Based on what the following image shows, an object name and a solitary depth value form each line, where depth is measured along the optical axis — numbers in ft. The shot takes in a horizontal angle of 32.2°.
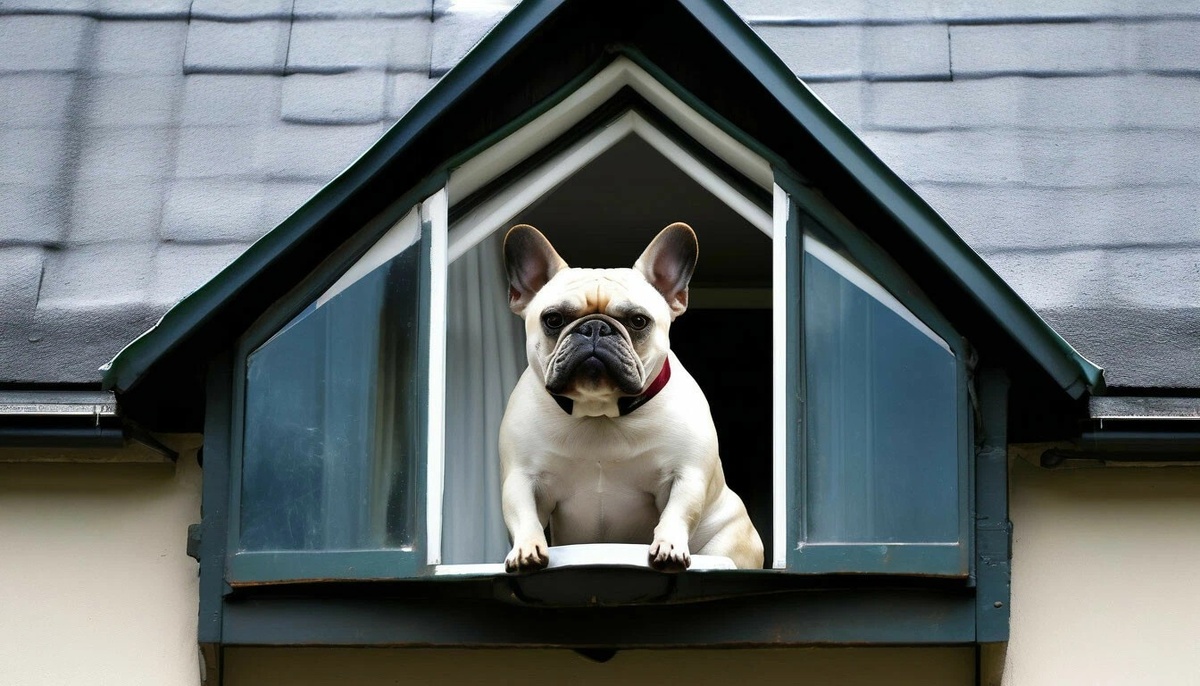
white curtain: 23.80
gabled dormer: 21.04
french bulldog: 20.57
